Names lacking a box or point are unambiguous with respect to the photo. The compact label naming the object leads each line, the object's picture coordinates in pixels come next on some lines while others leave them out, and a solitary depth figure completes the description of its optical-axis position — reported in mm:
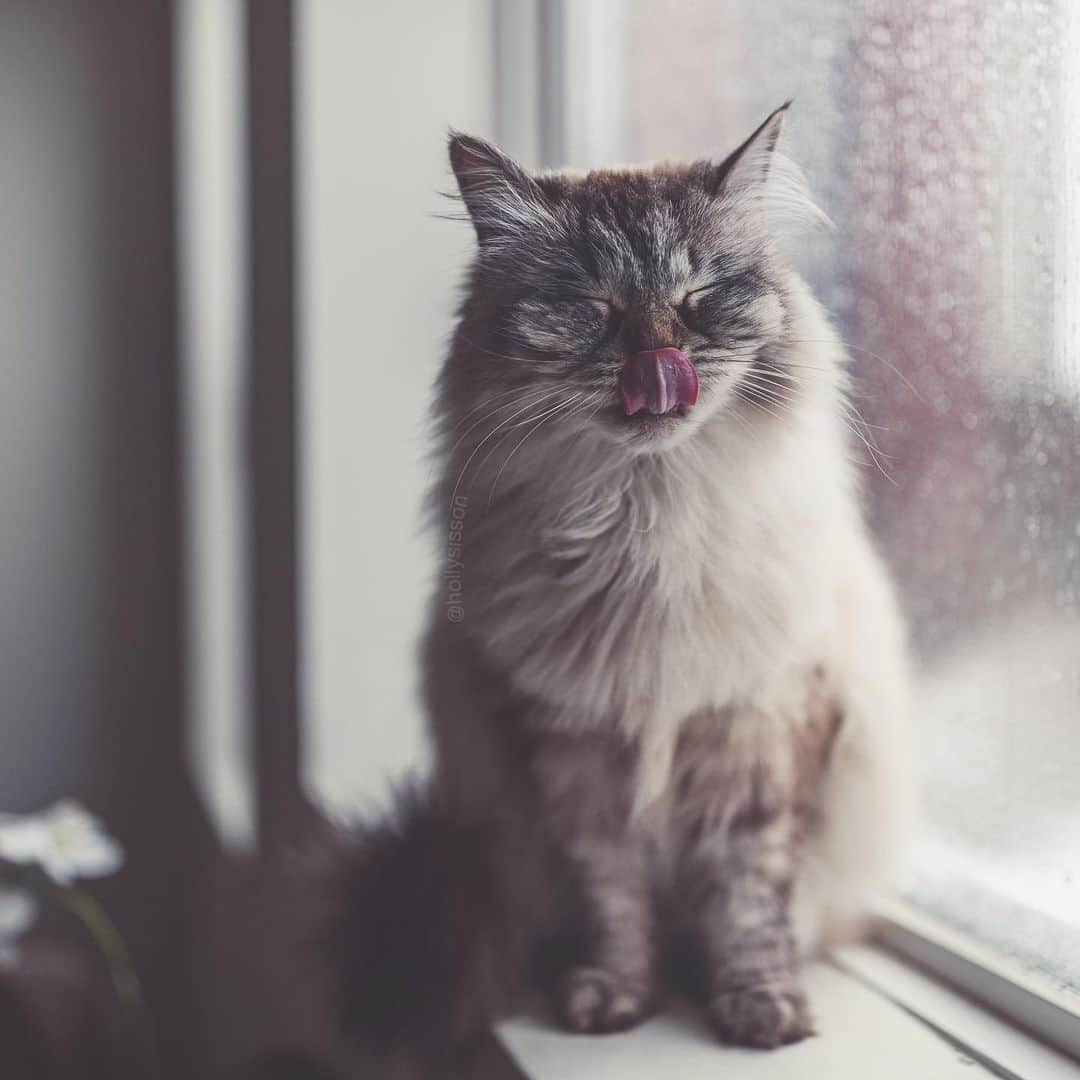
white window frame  1304
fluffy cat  638
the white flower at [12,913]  1112
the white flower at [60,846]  1005
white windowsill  721
